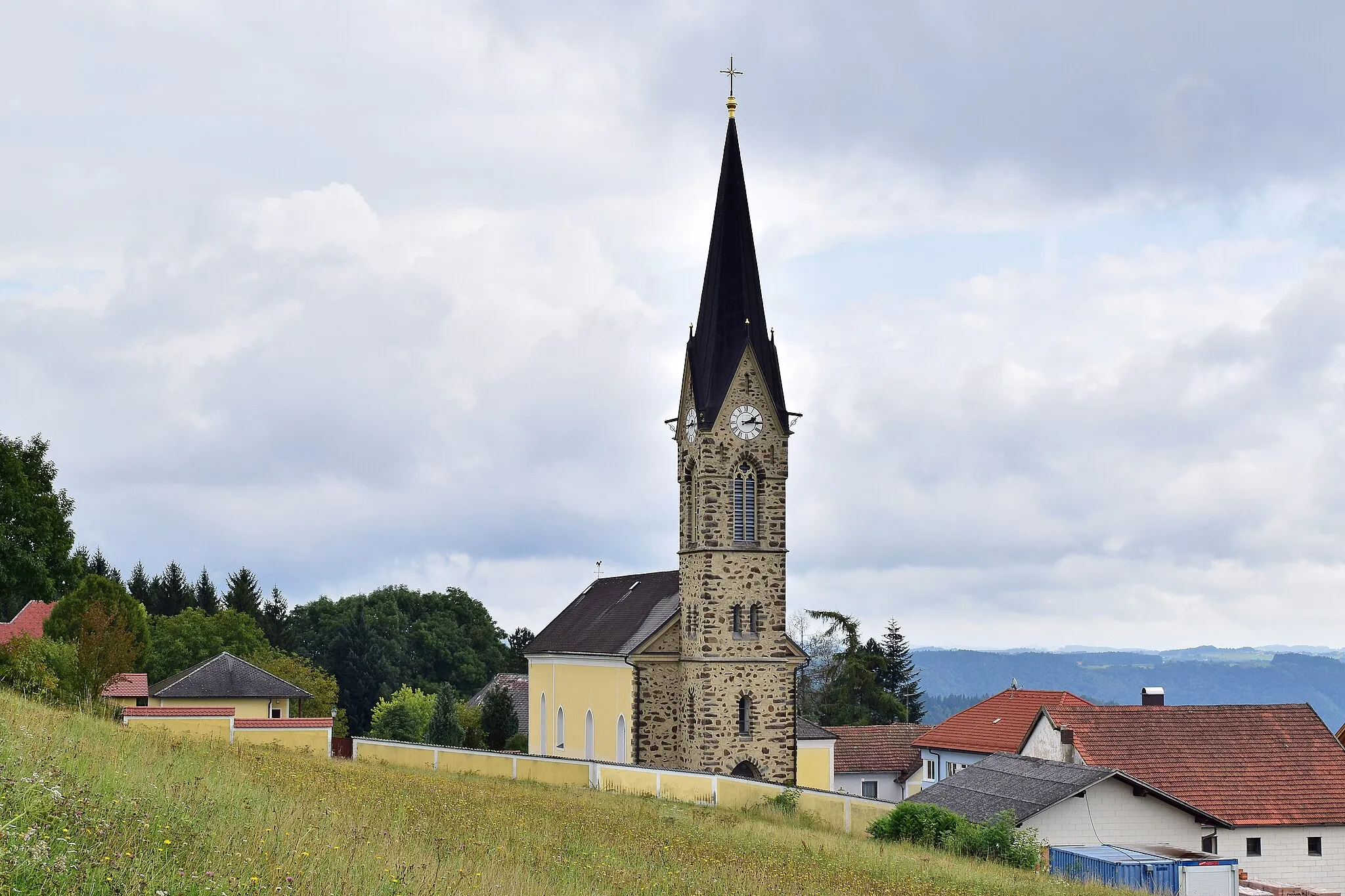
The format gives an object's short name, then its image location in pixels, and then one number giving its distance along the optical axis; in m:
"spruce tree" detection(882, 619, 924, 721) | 101.56
